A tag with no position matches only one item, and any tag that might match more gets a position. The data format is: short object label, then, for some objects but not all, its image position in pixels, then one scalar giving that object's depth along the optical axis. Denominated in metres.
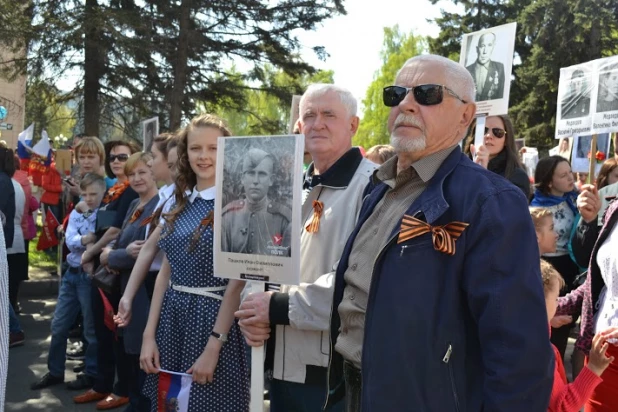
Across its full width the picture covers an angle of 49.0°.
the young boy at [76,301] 5.96
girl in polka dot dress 3.34
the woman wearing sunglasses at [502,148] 4.32
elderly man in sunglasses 1.87
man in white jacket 2.73
